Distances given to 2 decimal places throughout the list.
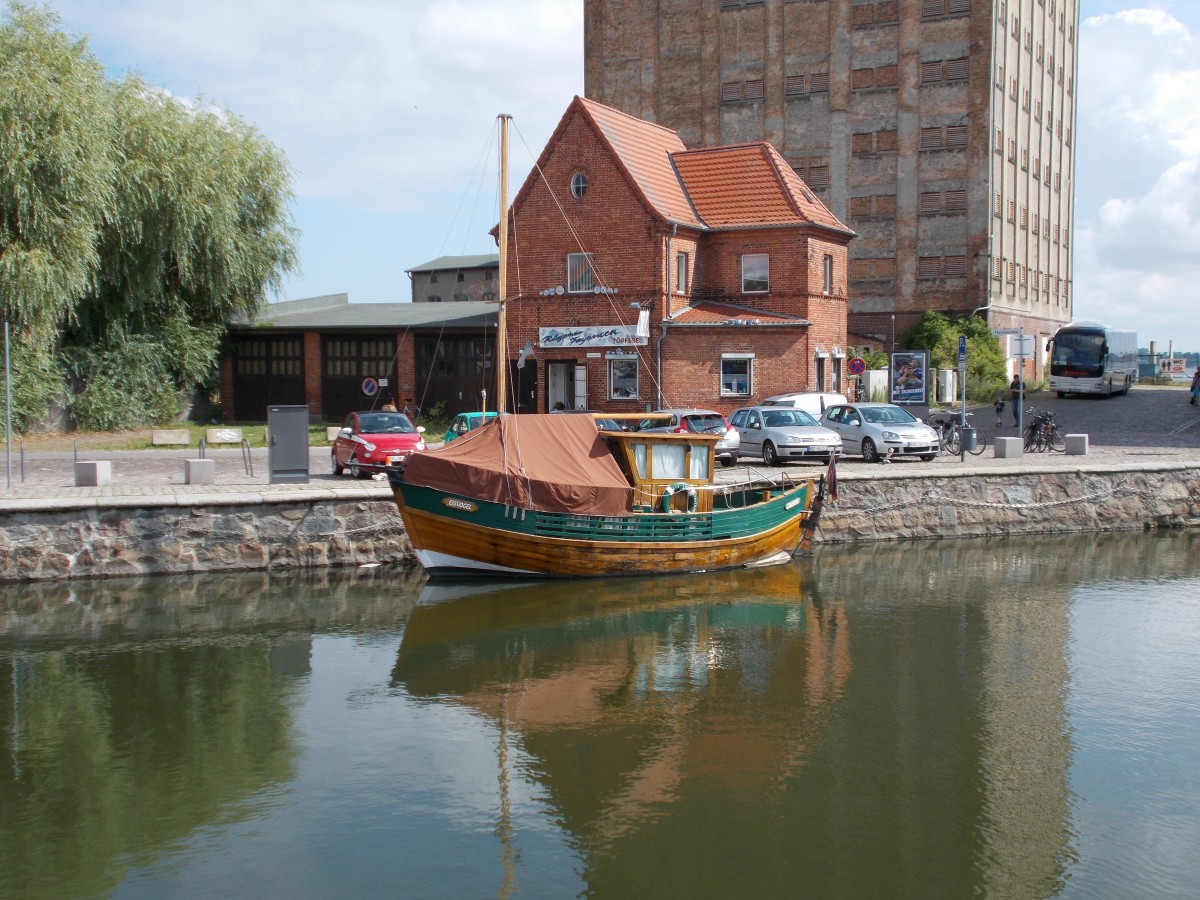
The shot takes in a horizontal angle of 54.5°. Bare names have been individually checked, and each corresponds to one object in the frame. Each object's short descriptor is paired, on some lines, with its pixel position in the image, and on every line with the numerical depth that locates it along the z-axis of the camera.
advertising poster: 41.25
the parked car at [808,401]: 36.09
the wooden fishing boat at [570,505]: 20.55
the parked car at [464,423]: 30.36
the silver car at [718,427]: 29.91
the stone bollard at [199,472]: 24.23
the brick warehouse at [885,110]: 59.53
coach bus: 52.00
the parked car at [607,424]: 23.04
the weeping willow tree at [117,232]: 35.00
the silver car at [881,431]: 30.41
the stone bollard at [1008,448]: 31.41
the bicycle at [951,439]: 33.03
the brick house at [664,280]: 39.66
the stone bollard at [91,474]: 23.48
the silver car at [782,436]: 29.67
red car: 26.83
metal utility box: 23.36
